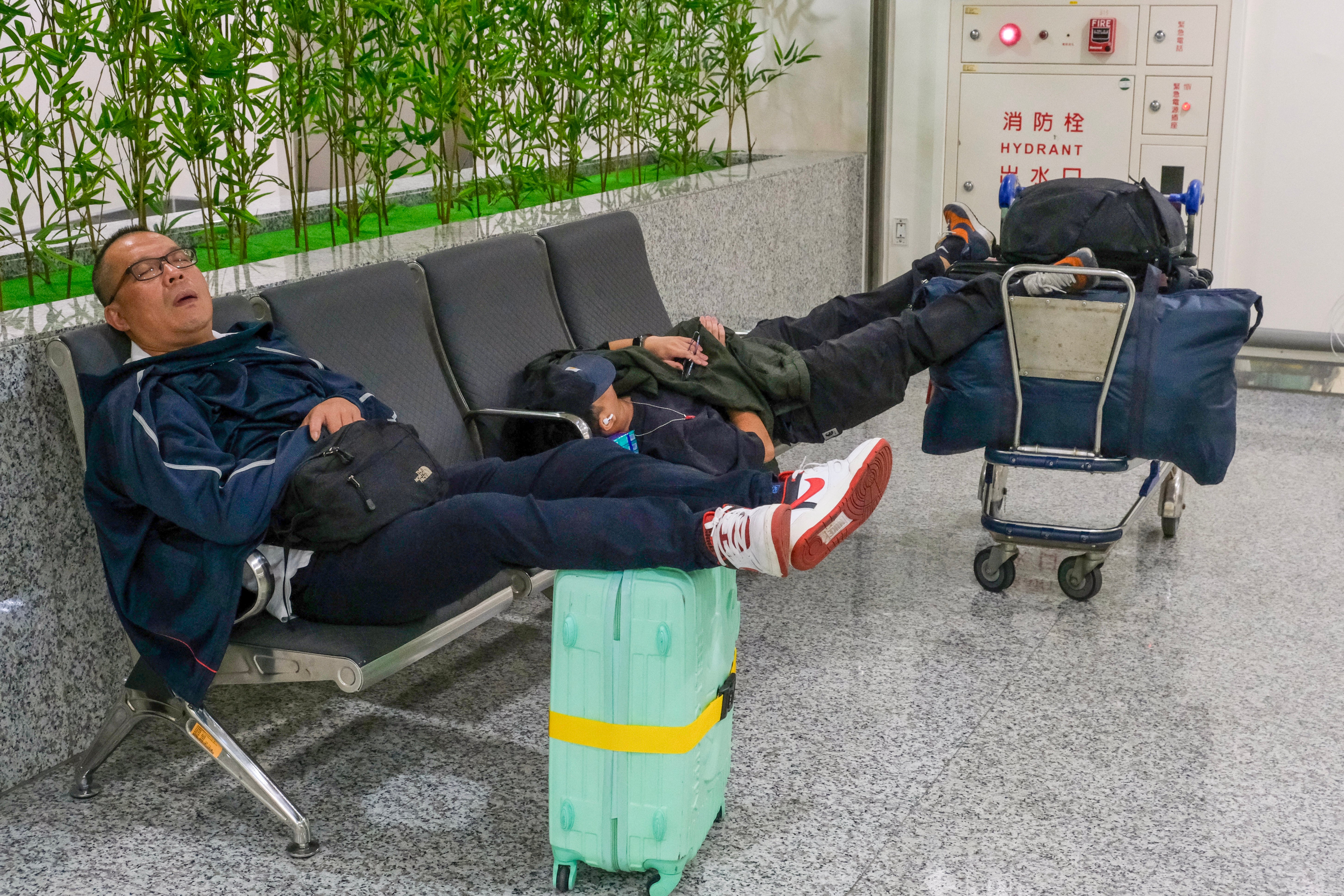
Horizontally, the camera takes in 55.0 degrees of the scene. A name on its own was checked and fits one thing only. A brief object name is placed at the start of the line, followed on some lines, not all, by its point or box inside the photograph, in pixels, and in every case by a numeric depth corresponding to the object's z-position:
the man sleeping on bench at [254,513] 2.05
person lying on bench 2.99
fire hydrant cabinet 4.95
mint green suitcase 1.99
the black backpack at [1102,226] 3.14
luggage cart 2.95
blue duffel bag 2.90
